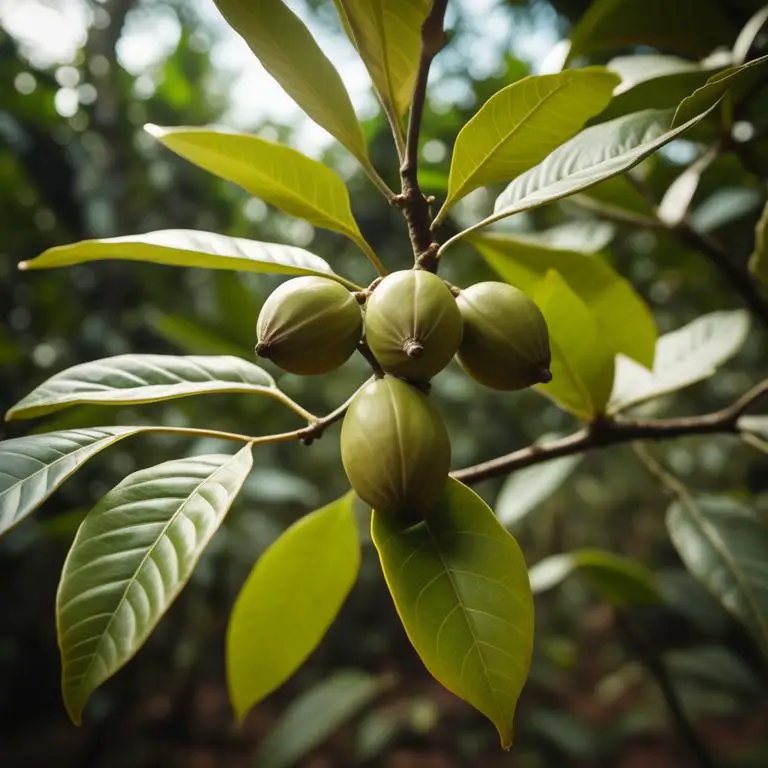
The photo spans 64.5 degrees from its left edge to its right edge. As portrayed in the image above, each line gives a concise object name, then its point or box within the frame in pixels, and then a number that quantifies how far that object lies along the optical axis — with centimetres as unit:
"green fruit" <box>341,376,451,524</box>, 40
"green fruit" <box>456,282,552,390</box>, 44
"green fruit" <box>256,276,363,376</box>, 43
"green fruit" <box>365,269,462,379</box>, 40
